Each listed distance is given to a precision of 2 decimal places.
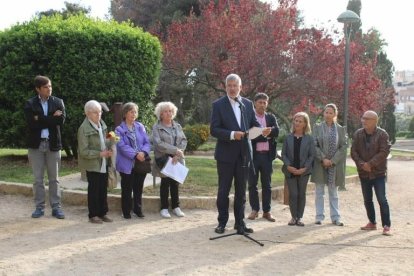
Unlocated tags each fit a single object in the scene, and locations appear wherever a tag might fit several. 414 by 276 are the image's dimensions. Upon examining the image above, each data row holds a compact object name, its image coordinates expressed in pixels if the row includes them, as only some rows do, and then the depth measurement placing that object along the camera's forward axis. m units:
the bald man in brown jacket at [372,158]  7.04
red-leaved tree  14.37
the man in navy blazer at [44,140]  7.28
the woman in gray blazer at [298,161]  7.53
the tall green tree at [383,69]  32.44
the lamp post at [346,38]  12.51
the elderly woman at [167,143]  7.75
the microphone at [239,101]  6.49
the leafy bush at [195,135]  19.98
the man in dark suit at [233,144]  6.54
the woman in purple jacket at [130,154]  7.59
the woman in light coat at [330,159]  7.68
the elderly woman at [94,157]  7.30
